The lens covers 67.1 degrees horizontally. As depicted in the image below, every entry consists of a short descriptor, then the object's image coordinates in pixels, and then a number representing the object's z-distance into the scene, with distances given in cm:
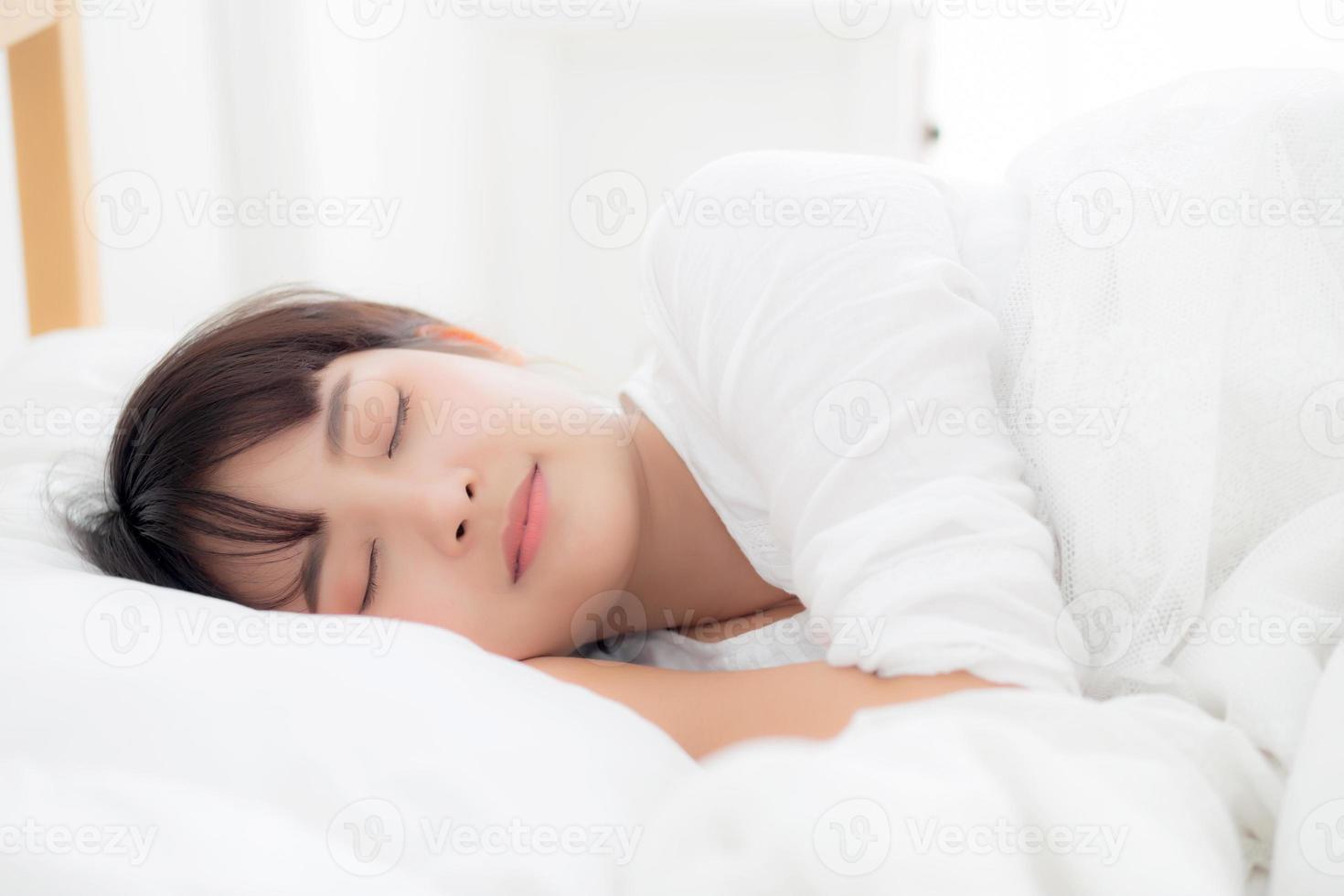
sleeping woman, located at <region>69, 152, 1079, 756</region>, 63
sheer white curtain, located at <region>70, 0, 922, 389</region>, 195
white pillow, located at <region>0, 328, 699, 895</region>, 45
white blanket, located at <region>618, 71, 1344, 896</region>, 44
